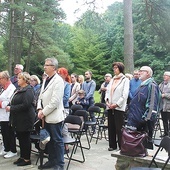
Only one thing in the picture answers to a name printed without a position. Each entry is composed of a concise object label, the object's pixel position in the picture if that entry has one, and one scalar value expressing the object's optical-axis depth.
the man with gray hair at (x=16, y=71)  6.22
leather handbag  3.98
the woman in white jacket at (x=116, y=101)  5.23
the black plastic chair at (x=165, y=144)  3.27
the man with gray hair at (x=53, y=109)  4.08
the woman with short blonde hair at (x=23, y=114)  4.46
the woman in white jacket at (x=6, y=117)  5.00
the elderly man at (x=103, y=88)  8.26
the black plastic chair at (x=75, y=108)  6.86
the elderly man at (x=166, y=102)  6.70
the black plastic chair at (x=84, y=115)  5.93
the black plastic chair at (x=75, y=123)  4.97
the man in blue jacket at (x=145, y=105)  4.40
